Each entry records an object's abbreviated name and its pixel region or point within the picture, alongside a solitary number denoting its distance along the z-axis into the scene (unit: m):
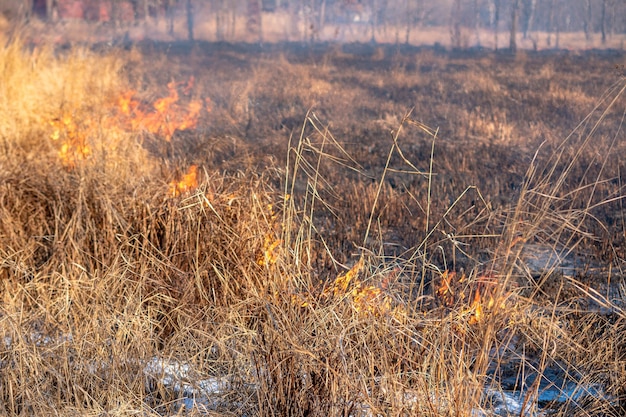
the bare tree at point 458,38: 30.75
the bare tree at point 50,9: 35.41
